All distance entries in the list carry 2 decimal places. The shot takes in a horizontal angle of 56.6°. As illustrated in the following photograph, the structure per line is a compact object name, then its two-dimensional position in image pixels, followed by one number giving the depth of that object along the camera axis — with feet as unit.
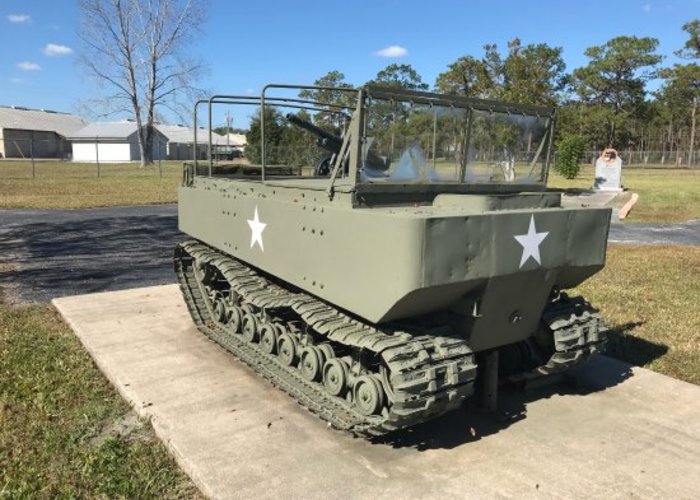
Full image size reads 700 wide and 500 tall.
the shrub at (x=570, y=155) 102.32
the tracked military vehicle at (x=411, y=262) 11.51
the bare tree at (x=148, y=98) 130.11
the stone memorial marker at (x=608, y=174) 80.89
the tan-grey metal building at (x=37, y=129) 219.04
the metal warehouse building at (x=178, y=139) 223.51
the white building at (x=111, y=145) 204.64
